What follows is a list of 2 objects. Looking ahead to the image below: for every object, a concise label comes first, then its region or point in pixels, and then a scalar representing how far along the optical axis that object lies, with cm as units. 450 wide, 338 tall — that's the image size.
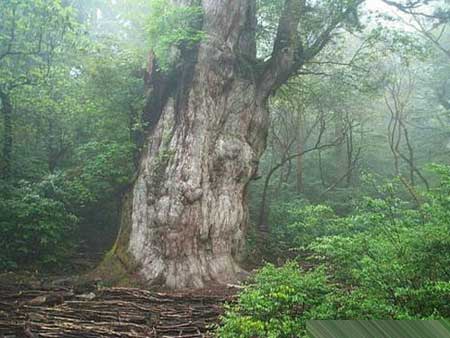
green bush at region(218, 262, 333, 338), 399
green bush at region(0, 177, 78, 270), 898
